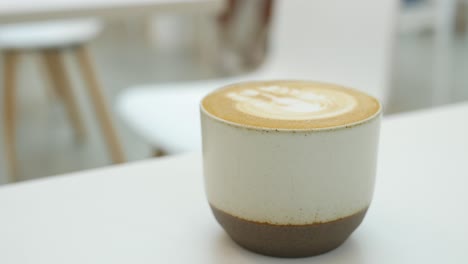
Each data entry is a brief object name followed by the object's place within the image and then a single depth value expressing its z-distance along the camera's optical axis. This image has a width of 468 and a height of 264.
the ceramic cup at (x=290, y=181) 0.49
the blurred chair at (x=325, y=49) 1.37
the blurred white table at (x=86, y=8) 1.27
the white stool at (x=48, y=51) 2.03
